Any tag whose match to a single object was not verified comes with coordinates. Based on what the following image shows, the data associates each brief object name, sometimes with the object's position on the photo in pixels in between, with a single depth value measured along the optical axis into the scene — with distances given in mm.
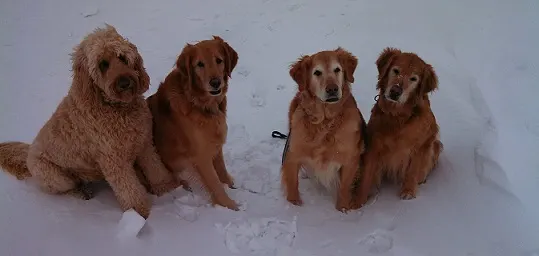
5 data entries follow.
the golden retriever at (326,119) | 3127
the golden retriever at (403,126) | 3195
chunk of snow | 3045
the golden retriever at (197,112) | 3080
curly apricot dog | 2855
